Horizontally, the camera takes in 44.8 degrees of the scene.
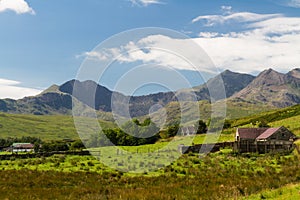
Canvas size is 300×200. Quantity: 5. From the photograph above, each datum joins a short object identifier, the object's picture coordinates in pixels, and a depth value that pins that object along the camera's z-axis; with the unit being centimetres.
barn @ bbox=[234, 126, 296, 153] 5068
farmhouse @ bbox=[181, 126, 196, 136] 10488
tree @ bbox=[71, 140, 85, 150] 11133
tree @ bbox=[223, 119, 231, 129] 10586
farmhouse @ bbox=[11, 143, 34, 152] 14588
